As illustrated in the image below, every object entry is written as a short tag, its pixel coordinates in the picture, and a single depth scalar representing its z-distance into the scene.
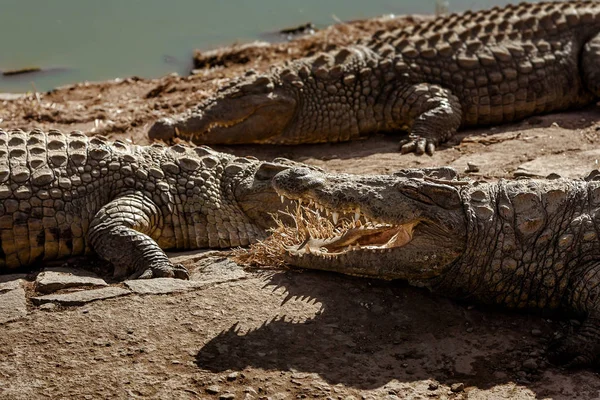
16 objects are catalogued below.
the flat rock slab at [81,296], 11.16
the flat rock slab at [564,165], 15.23
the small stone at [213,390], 9.64
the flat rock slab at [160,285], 11.48
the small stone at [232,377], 9.86
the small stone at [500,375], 10.32
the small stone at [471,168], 15.61
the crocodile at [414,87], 18.47
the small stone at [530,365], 10.47
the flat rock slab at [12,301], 10.87
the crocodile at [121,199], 13.02
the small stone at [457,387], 10.03
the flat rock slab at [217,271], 11.90
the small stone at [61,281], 11.61
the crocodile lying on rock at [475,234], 11.16
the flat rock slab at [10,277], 12.40
